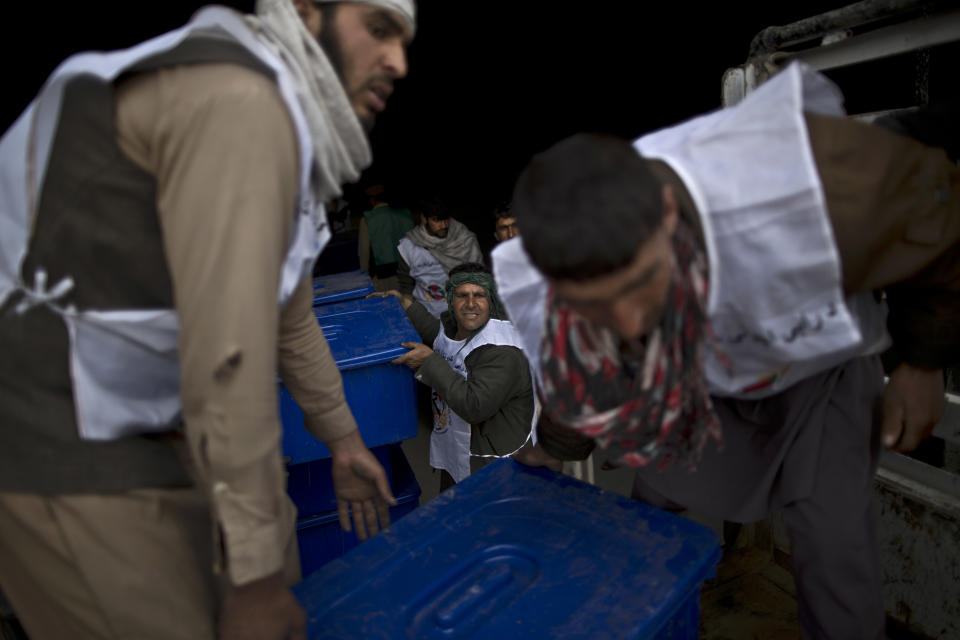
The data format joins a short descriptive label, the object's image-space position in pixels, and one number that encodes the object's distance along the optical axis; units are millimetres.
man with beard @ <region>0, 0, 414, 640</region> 794
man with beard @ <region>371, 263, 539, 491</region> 2467
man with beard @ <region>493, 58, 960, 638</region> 899
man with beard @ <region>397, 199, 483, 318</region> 4465
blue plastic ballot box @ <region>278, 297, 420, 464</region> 2111
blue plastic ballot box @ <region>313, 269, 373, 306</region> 3063
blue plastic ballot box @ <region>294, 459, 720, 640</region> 1169
